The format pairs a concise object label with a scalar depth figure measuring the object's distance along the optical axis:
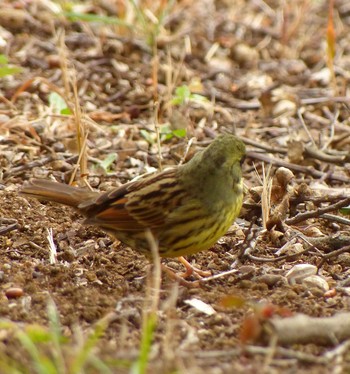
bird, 9.22
